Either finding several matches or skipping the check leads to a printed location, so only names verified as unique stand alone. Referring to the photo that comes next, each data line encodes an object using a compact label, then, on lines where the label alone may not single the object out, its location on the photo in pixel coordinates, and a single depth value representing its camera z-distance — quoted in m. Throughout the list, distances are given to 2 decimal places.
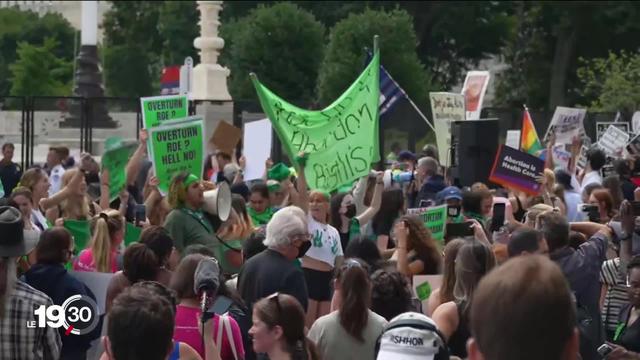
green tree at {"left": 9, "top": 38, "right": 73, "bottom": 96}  61.03
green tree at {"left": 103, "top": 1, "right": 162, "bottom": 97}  62.84
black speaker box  14.37
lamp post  44.56
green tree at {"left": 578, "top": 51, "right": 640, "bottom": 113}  29.73
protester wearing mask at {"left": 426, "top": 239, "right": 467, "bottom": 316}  6.73
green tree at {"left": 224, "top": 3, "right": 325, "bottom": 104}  41.41
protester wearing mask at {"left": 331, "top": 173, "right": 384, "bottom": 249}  10.52
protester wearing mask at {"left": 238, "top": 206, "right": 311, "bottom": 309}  7.37
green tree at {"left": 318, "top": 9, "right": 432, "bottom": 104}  37.72
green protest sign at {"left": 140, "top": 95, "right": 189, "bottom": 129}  13.58
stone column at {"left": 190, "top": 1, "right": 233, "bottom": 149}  26.23
